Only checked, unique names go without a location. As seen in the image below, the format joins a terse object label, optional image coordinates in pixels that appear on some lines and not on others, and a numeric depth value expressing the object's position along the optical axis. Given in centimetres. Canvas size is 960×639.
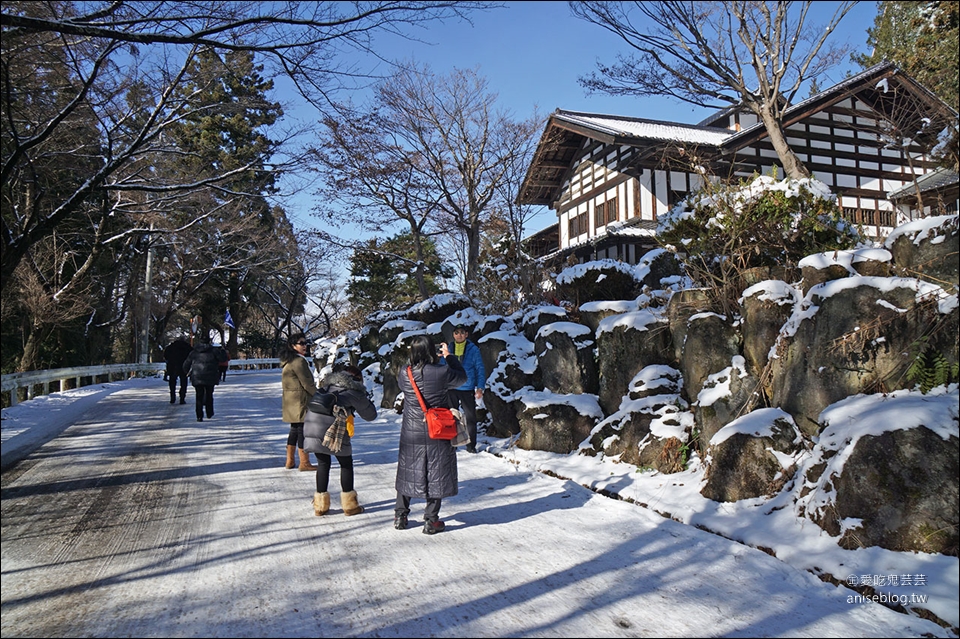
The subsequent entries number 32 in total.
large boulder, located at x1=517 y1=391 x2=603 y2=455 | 863
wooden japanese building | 1930
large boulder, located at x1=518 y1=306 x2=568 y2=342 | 1033
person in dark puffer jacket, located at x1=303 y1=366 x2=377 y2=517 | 571
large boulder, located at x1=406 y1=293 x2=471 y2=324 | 1631
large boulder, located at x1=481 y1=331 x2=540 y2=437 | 991
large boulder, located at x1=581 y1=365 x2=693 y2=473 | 712
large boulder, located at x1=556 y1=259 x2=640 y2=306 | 1087
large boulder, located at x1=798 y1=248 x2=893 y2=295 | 614
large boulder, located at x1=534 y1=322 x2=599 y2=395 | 914
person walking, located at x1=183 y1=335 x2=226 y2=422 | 1150
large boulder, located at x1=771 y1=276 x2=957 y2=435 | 533
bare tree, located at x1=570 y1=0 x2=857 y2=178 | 1257
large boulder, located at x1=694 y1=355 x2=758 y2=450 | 662
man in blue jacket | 911
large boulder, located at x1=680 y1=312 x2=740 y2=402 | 712
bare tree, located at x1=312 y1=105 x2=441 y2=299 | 1822
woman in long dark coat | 533
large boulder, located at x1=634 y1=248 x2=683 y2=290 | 1042
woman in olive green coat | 727
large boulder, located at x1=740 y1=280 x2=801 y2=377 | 665
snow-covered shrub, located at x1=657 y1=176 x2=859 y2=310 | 743
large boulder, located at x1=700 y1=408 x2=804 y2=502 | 567
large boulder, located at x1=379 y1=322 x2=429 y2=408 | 1363
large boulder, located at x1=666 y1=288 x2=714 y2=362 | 783
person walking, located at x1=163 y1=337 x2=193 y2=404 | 1409
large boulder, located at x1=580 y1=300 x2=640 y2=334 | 919
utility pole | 2441
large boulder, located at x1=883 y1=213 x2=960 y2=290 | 532
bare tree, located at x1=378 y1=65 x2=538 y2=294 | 1789
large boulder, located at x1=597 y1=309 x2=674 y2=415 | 834
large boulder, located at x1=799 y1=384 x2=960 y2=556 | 420
